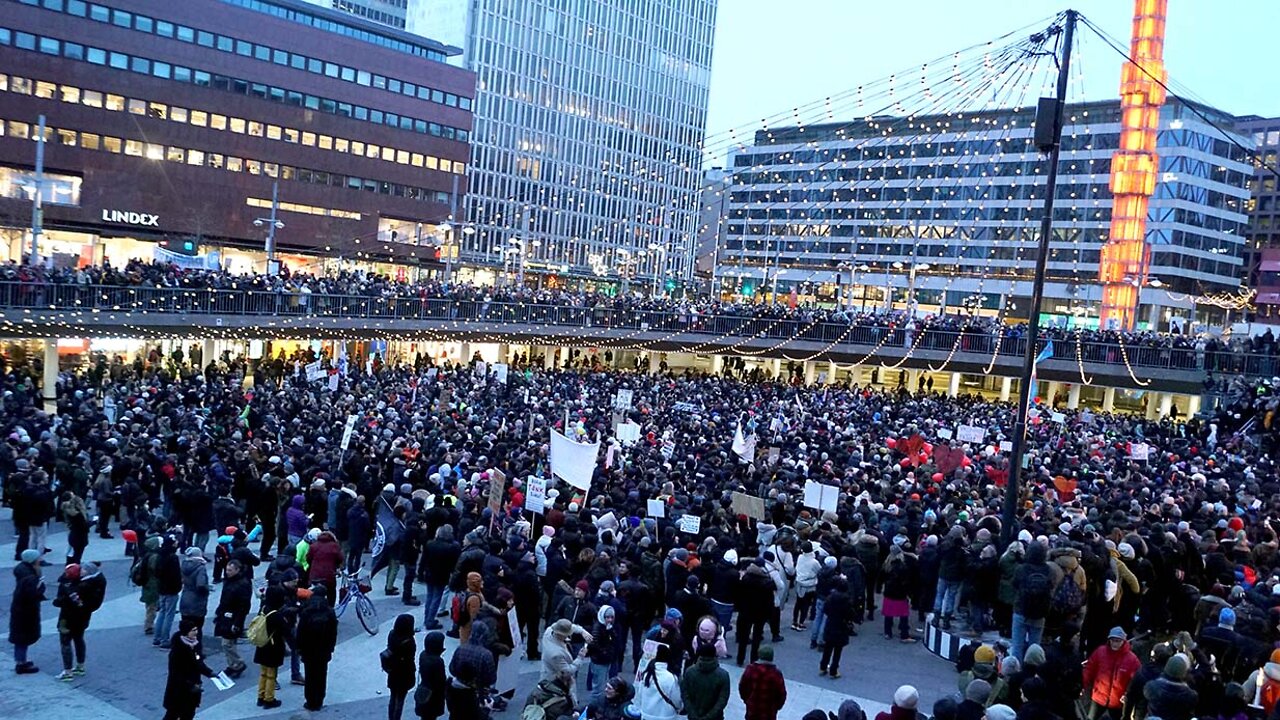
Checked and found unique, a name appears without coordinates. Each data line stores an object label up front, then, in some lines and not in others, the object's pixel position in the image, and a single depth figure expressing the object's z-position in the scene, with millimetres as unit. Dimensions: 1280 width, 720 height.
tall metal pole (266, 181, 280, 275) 51106
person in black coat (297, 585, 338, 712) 10453
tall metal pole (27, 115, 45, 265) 36125
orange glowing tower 51438
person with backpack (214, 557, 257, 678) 11281
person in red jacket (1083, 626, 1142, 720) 10664
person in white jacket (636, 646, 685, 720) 9250
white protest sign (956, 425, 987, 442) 25641
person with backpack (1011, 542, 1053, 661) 12453
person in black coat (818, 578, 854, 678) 12422
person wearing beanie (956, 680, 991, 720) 8586
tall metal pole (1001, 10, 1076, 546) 14039
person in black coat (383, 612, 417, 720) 10023
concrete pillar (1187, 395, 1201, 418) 44750
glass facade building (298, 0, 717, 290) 110562
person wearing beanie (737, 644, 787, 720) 9438
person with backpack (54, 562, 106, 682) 10891
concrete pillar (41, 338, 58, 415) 34094
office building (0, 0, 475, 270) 58875
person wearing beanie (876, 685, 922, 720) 8320
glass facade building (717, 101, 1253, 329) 90188
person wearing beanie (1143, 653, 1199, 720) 8984
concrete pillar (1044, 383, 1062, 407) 48719
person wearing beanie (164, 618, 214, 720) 9461
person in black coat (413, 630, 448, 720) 9531
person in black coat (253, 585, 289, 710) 10484
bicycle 13070
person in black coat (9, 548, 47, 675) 10859
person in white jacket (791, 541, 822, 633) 14016
